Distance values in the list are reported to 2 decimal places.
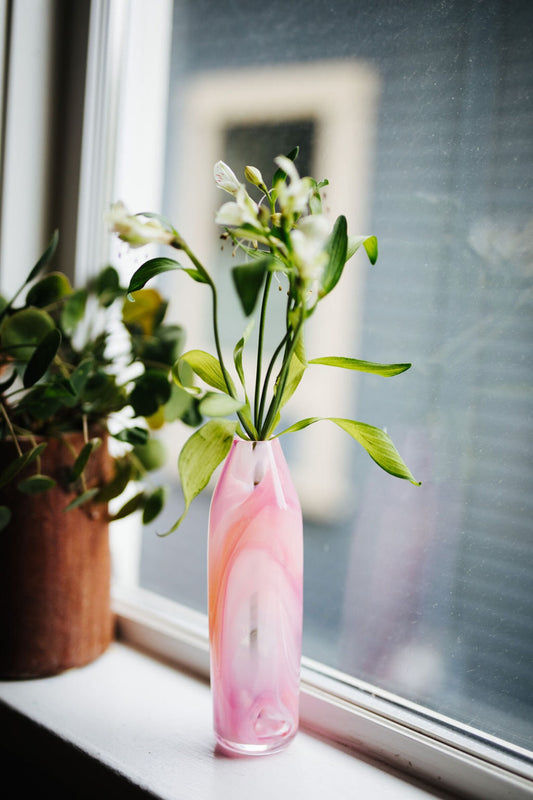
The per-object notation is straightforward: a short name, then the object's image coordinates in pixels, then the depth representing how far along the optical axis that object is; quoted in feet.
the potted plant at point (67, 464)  2.52
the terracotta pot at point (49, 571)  2.59
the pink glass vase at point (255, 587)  2.13
